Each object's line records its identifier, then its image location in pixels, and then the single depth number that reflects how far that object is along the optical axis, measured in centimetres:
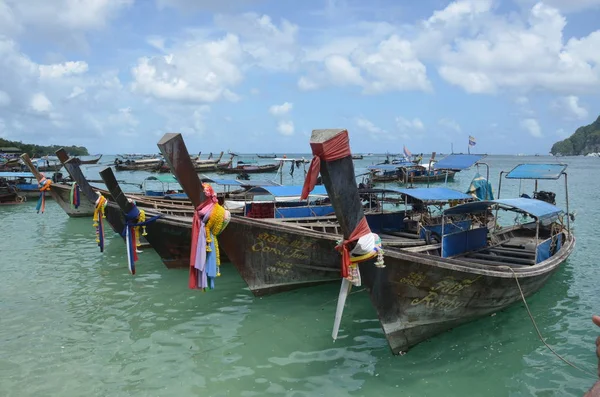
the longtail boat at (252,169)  5572
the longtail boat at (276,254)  974
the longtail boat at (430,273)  569
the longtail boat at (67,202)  2178
